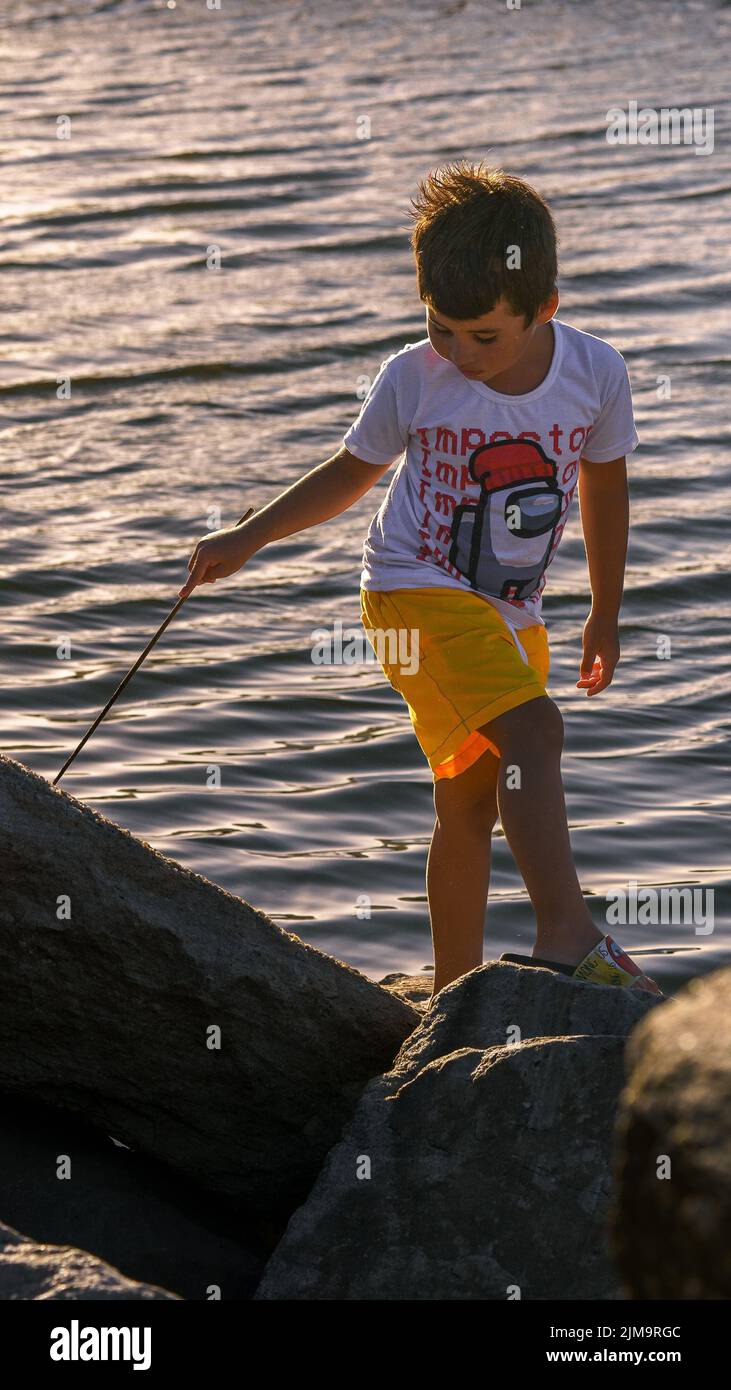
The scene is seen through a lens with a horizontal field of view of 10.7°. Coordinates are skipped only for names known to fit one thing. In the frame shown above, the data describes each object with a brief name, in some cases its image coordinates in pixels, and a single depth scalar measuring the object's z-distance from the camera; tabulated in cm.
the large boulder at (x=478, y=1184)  524
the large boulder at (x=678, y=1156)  319
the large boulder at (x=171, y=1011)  591
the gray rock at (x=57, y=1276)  457
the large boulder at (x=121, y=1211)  591
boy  650
